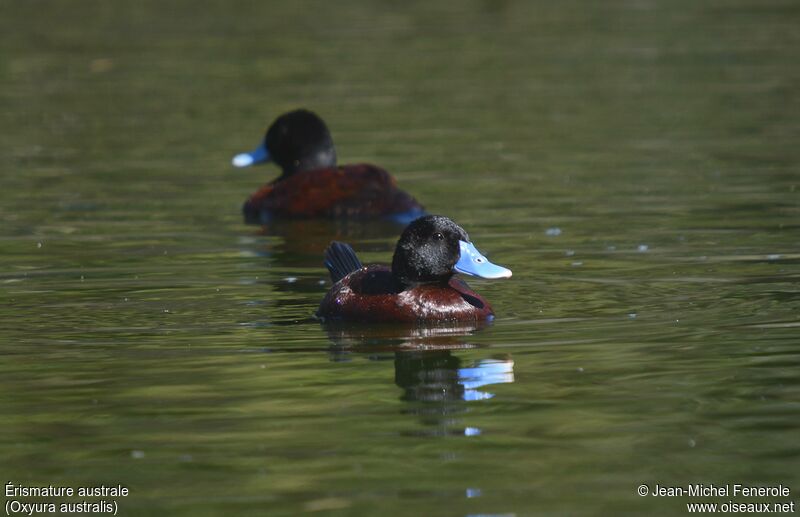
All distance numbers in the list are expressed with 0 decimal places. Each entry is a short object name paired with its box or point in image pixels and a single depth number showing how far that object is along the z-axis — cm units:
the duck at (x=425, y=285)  1859
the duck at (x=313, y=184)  2816
